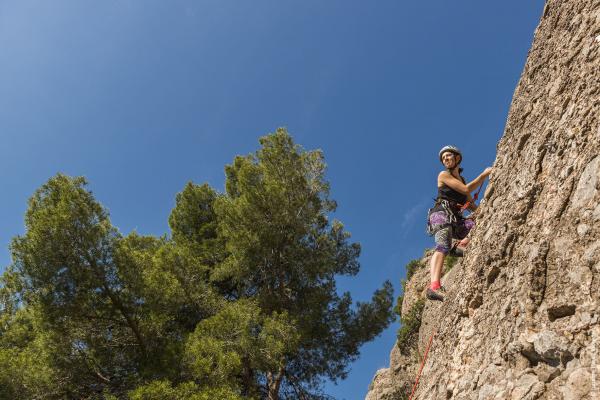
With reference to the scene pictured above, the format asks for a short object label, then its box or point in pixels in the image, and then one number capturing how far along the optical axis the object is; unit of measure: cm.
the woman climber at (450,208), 421
